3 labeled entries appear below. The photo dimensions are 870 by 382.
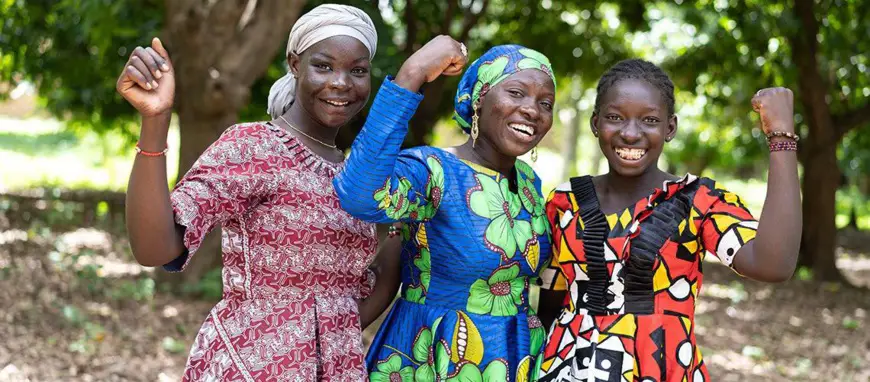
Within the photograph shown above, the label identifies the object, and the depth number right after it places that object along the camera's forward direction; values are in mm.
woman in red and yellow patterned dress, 2506
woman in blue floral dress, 2572
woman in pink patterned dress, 2240
